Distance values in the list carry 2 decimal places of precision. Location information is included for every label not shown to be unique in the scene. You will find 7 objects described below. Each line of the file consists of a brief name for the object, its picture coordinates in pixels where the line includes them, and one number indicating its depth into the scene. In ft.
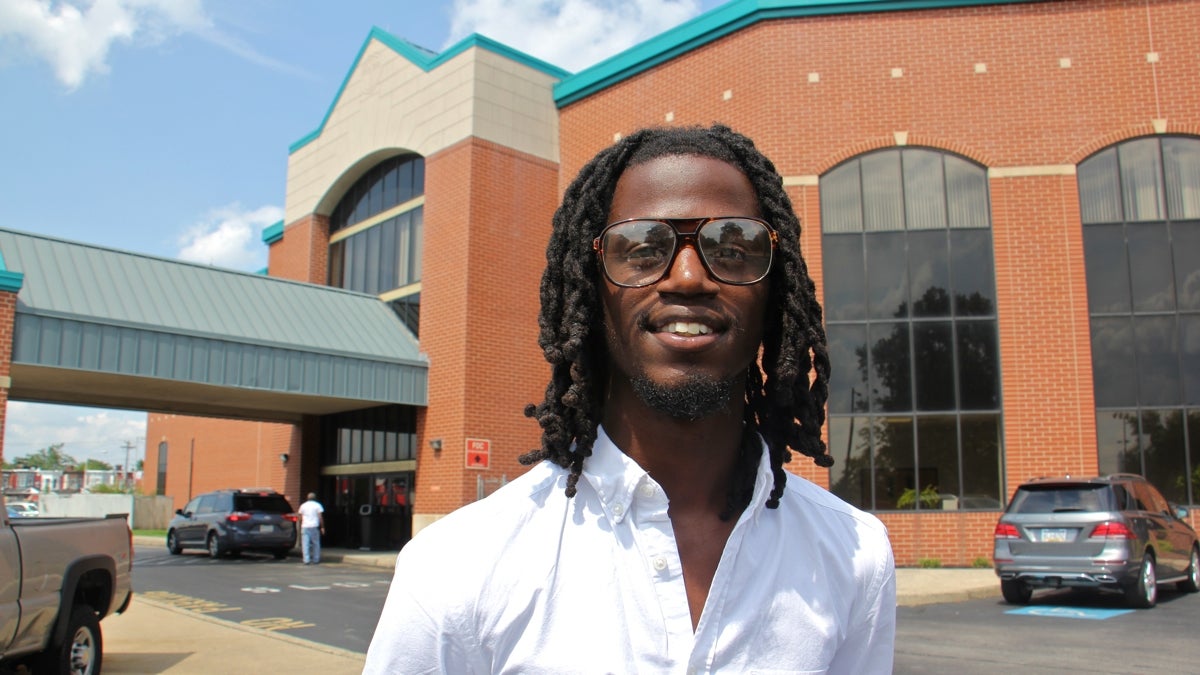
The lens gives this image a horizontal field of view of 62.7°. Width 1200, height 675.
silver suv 37.01
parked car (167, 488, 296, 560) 71.31
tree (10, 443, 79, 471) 422.41
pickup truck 21.68
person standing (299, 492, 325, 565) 65.08
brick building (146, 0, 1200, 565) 55.21
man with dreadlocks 5.14
